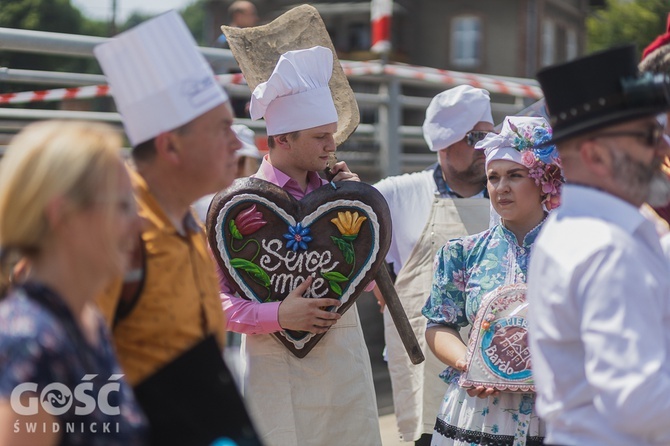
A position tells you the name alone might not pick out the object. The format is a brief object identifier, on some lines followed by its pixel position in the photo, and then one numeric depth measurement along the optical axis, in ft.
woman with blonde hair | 5.89
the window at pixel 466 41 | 122.83
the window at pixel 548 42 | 122.72
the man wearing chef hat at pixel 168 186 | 7.43
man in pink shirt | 12.01
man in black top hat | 6.72
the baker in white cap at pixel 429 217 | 14.89
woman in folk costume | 11.46
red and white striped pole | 27.94
